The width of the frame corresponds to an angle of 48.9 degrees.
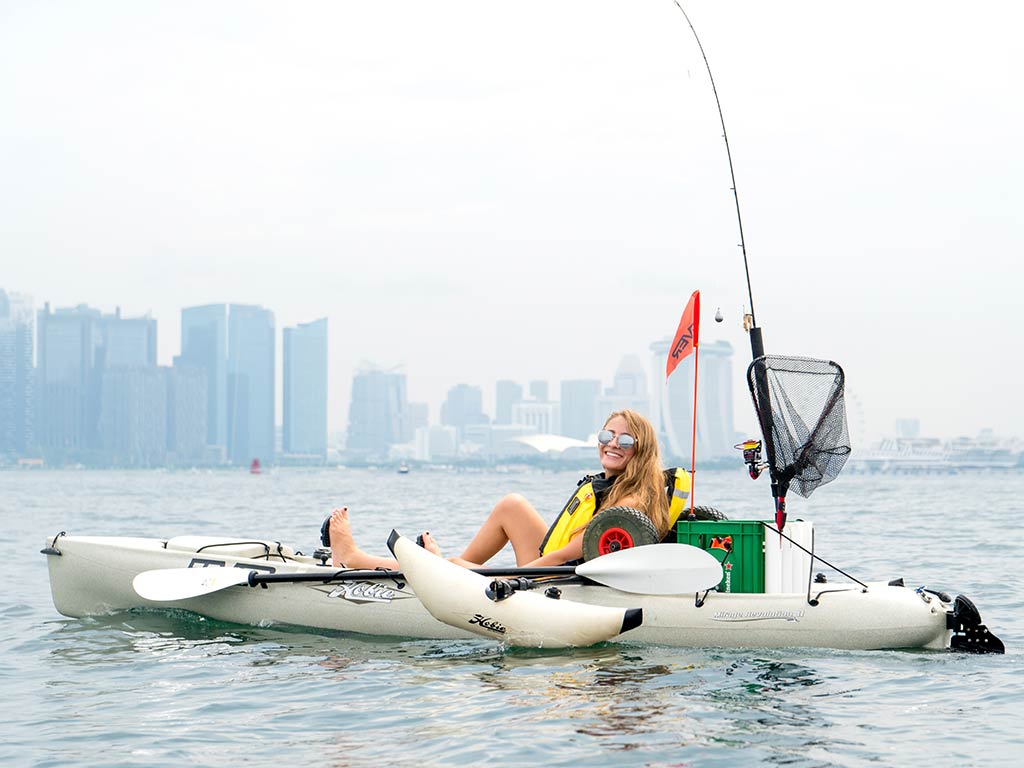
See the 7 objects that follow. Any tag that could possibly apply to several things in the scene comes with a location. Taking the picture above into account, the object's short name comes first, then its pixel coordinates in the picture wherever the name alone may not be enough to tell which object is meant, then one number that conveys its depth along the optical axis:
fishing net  7.55
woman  7.72
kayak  7.28
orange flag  7.84
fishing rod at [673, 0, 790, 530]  7.53
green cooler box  7.50
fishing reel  7.75
